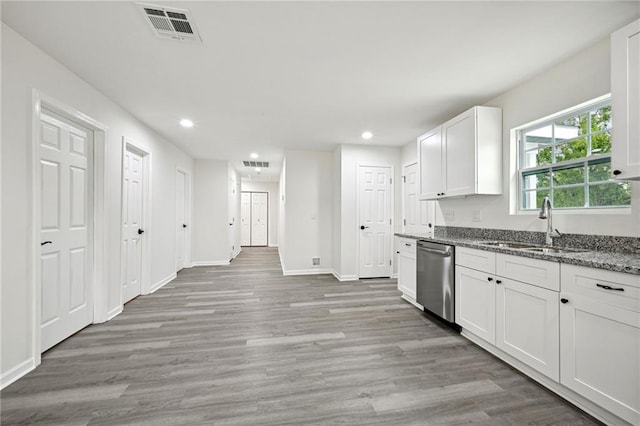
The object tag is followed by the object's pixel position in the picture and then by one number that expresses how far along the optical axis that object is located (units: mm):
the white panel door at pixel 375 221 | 4930
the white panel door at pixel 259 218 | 10008
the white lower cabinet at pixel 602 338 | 1350
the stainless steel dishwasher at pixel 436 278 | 2721
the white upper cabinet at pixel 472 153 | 2775
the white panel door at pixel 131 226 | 3422
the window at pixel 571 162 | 2047
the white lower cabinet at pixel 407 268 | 3404
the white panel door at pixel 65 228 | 2252
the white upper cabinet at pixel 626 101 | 1561
